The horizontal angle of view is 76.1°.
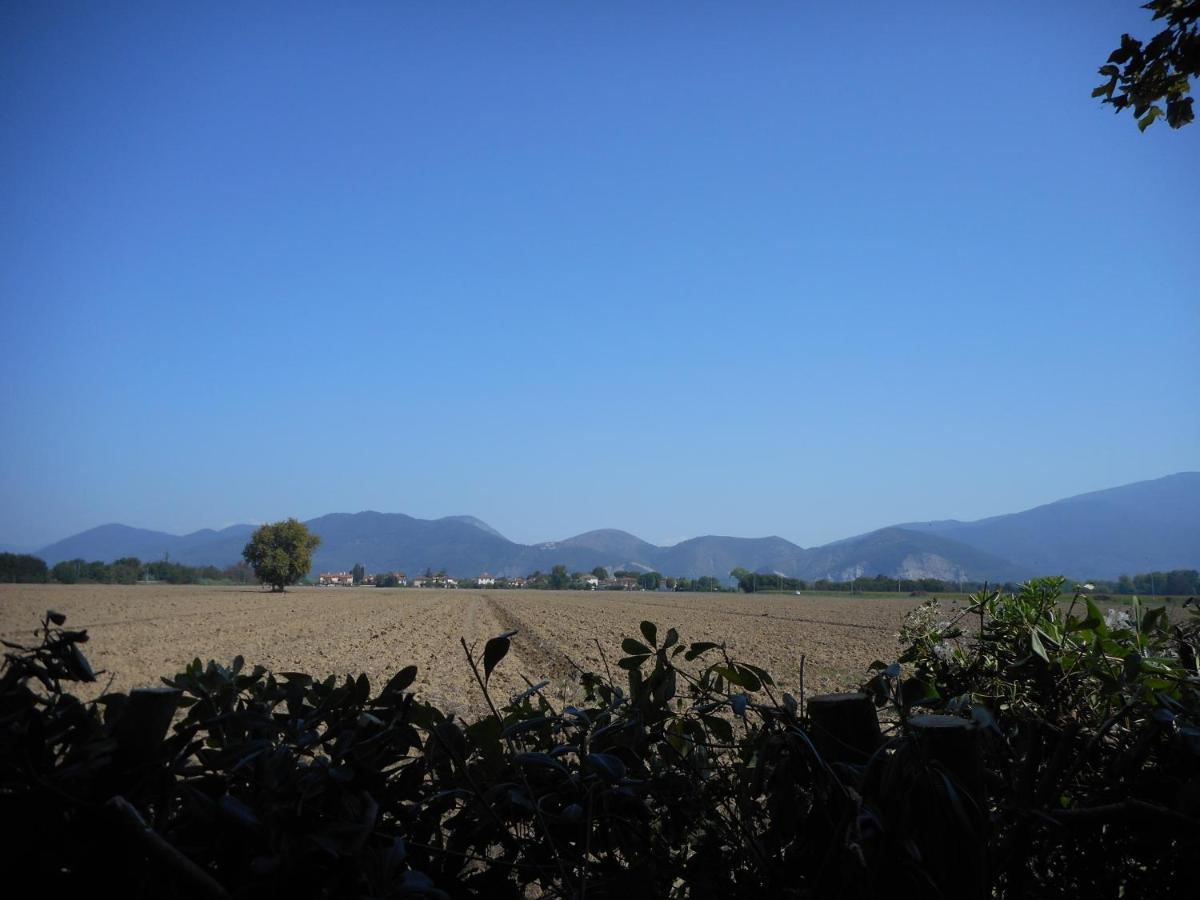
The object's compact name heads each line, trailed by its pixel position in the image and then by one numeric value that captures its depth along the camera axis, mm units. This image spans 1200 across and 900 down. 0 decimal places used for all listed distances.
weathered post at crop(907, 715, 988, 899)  1149
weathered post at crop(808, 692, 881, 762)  1354
